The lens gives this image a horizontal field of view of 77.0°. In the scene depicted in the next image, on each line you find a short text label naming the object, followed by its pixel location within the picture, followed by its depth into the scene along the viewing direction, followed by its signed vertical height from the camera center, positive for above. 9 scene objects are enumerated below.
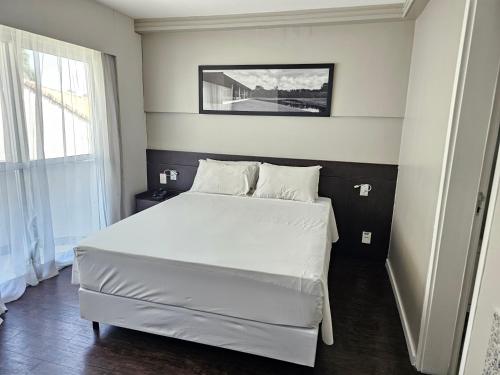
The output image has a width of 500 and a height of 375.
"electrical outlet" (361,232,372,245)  3.26 -1.10
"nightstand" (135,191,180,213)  3.48 -0.83
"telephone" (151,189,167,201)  3.52 -0.79
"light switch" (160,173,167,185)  3.82 -0.63
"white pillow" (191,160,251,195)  3.24 -0.54
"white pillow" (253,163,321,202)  3.07 -0.54
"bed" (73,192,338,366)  1.65 -0.87
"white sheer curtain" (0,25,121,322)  2.32 -0.27
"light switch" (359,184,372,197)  3.19 -0.59
